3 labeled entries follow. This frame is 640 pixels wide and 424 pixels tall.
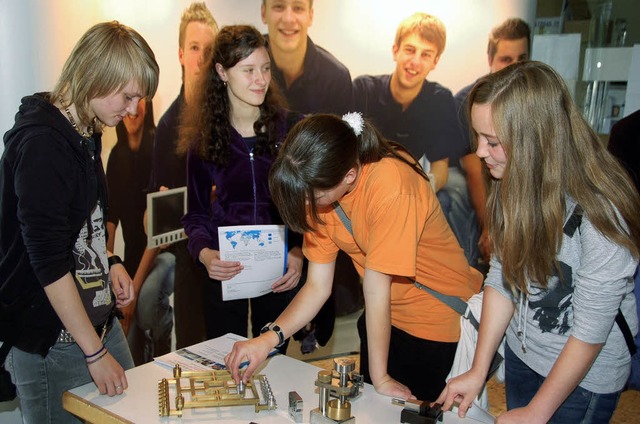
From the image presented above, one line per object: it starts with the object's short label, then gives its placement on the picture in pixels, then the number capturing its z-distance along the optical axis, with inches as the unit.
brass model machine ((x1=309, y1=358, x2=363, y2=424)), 59.6
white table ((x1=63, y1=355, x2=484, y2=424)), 61.4
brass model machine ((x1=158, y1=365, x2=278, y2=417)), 62.5
